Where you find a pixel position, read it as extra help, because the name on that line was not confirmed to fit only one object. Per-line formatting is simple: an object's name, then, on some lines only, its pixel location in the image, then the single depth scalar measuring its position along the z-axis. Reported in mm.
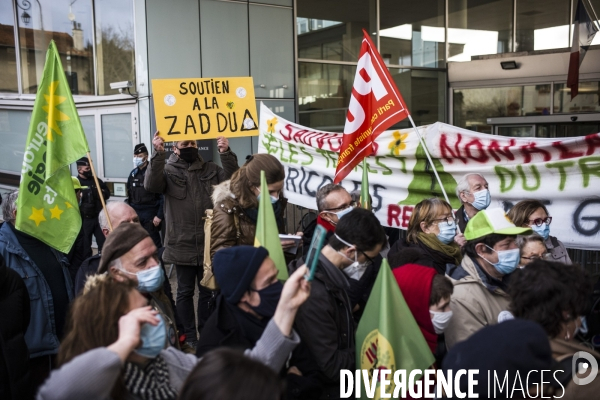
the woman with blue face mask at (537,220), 4215
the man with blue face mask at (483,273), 3037
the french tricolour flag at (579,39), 7875
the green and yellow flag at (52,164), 3990
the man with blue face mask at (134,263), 2926
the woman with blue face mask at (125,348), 1743
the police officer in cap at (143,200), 8055
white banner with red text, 4867
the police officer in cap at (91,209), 7230
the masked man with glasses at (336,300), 2775
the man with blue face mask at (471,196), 4906
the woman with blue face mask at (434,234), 3920
